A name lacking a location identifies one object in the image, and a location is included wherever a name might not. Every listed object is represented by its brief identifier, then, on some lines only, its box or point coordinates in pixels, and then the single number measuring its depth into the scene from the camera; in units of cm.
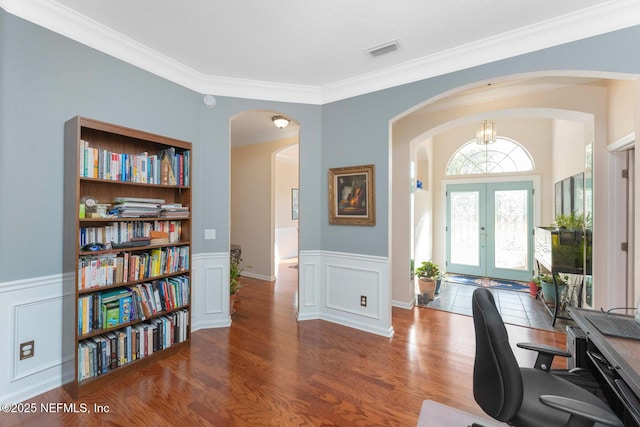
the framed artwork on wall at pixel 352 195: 330
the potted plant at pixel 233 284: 361
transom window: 588
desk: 122
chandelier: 462
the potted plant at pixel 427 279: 436
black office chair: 116
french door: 579
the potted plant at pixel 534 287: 468
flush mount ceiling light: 423
